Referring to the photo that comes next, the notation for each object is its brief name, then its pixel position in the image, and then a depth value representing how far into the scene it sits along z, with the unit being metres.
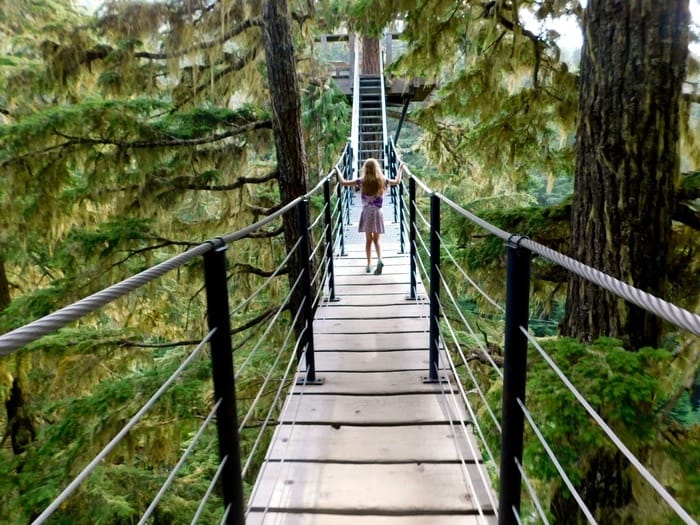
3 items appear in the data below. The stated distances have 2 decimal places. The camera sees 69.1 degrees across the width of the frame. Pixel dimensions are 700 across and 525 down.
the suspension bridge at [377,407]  1.39
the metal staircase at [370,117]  12.96
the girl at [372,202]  5.48
